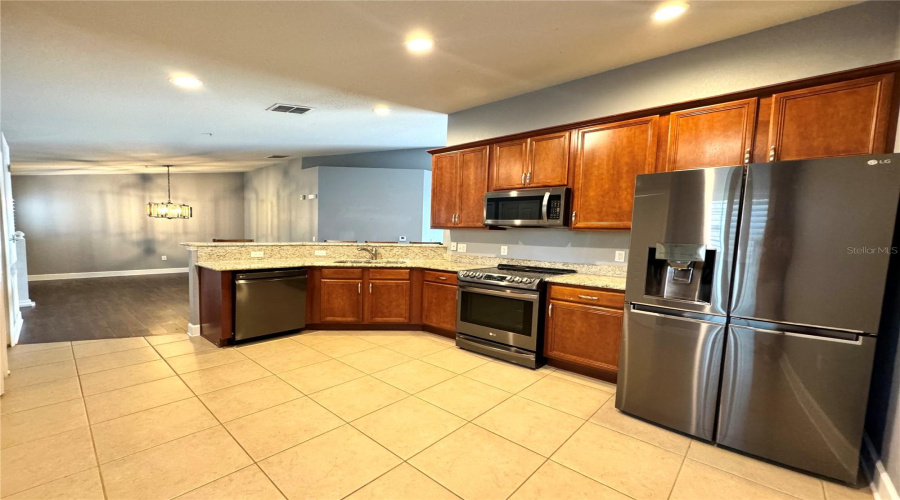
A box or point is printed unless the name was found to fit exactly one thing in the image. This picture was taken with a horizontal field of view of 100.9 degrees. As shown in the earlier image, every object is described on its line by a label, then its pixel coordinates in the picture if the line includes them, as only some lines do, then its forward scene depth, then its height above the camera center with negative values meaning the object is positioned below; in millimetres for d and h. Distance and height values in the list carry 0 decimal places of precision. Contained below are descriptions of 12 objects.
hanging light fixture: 7926 +75
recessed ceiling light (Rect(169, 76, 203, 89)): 3264 +1190
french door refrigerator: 1813 -365
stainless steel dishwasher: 3664 -879
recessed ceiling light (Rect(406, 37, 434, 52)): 2680 +1315
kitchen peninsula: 3674 -705
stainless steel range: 3229 -796
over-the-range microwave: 3344 +181
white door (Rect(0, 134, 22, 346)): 3434 -537
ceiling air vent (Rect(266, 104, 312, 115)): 4129 +1242
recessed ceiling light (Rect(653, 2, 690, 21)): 2264 +1379
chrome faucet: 4781 -395
